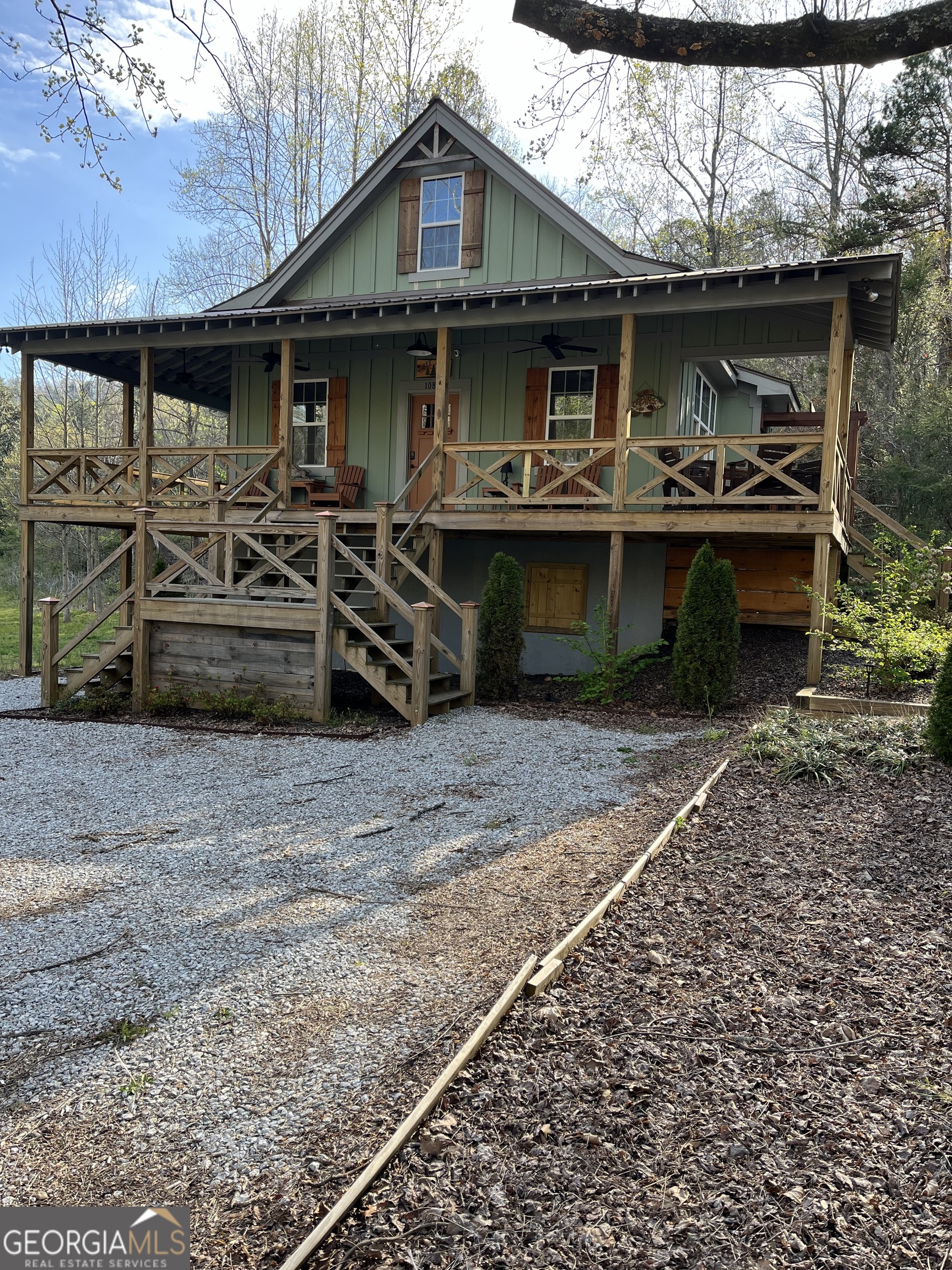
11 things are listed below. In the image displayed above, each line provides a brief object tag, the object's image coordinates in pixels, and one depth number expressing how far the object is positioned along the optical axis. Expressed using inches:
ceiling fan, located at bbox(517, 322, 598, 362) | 528.7
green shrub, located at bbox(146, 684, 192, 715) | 414.6
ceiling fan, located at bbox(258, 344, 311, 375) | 598.2
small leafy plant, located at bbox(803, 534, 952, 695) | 363.6
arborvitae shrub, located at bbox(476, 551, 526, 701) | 437.1
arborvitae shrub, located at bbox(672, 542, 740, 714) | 398.6
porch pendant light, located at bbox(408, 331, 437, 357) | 533.6
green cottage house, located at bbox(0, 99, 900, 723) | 408.8
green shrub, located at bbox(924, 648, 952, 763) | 277.9
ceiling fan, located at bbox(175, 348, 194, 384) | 641.0
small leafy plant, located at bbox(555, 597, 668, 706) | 425.4
